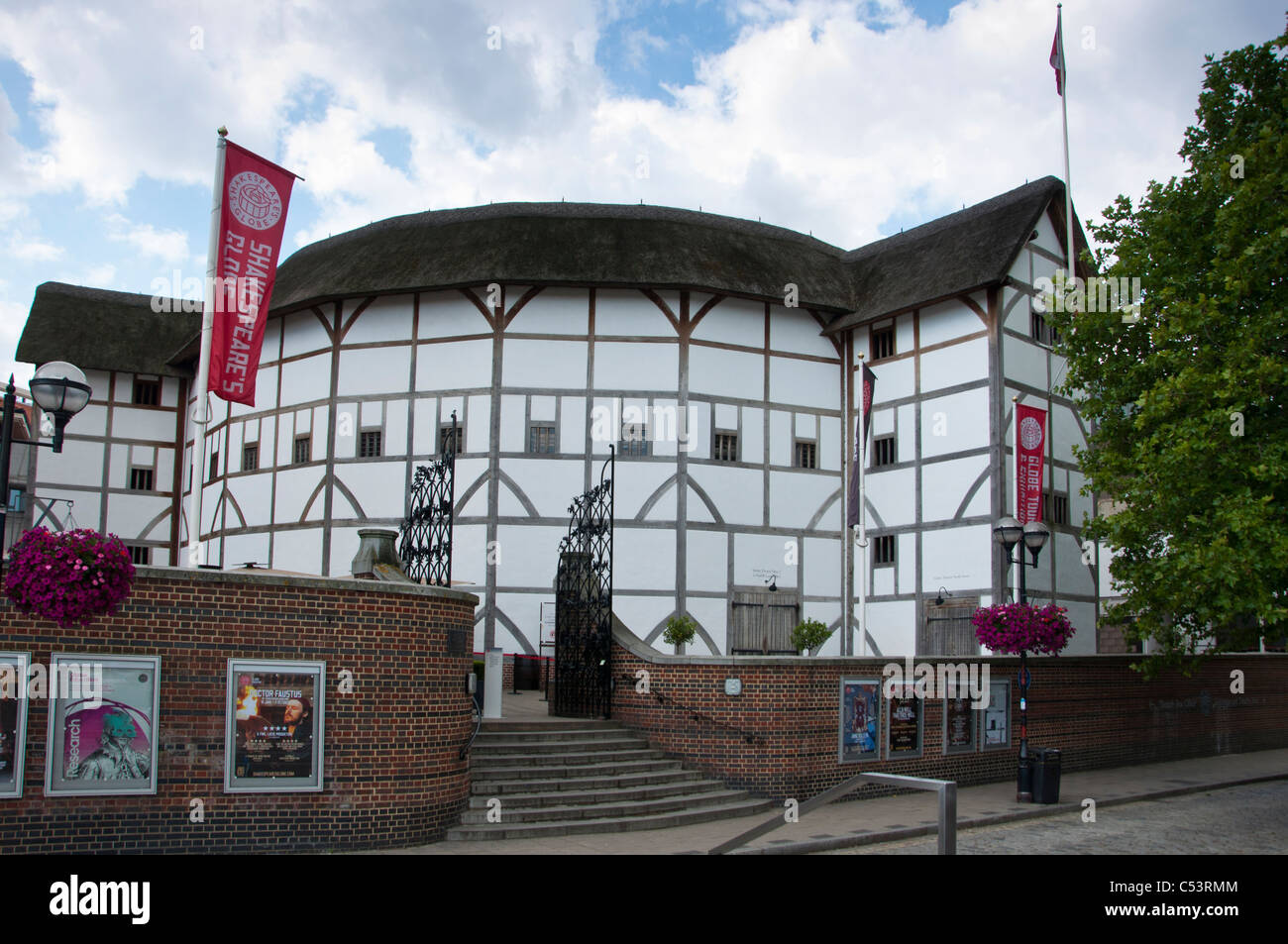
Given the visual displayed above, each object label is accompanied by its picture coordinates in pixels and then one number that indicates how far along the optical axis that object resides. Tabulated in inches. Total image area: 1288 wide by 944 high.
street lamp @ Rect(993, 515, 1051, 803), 660.7
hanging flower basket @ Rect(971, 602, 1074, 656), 649.0
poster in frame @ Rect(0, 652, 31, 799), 397.1
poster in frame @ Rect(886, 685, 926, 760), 655.8
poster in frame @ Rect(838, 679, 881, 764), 633.0
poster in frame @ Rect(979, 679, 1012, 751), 713.0
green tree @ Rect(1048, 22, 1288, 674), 581.9
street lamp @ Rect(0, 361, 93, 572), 374.6
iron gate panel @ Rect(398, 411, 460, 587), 657.6
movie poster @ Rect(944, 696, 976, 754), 686.5
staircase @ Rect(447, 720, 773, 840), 504.4
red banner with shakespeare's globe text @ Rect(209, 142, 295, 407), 557.0
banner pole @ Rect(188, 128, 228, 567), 543.2
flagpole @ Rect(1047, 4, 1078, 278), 970.1
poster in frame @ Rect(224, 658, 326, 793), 439.2
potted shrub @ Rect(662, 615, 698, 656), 881.5
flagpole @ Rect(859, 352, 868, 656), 1003.3
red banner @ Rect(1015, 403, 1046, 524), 920.3
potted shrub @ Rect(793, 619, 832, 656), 902.4
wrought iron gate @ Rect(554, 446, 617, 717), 664.4
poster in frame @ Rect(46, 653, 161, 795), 405.7
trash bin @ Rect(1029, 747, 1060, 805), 624.4
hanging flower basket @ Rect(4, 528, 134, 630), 368.5
